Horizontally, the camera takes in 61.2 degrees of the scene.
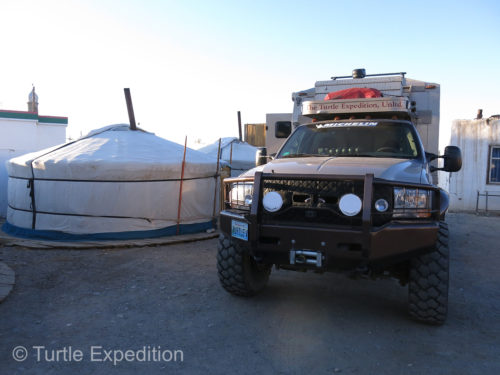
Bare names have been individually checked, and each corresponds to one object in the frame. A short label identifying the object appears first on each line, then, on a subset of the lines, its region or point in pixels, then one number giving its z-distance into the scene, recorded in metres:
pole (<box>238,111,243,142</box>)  19.56
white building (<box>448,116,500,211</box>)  13.80
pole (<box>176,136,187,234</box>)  8.70
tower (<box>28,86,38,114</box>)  30.11
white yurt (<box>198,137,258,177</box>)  16.12
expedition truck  3.26
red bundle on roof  5.62
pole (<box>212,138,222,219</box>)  9.53
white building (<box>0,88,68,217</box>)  27.59
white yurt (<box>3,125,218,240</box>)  8.27
